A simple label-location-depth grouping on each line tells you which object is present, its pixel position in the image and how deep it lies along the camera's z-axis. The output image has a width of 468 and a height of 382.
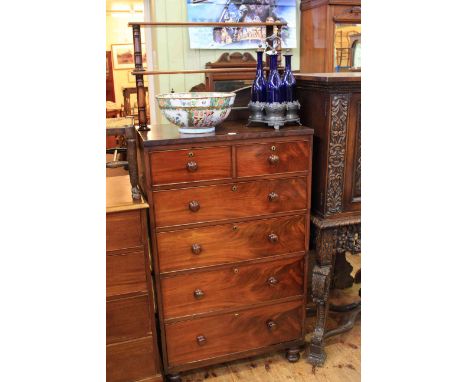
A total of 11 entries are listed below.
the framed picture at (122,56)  6.91
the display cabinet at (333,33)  3.39
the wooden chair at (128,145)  1.46
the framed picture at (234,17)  3.54
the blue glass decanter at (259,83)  1.67
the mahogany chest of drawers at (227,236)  1.56
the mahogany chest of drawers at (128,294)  1.53
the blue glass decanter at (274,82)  1.67
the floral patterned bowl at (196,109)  1.53
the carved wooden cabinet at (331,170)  1.62
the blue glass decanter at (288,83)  1.68
